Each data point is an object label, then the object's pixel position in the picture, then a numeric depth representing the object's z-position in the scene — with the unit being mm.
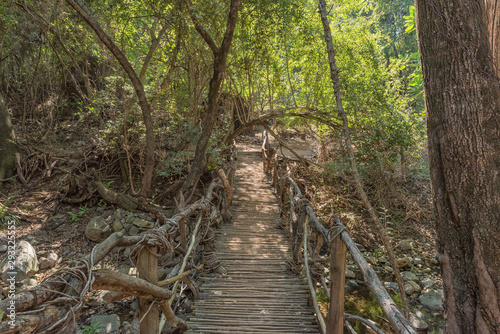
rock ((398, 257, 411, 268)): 7008
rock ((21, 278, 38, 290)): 4963
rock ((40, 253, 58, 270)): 5855
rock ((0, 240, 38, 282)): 5086
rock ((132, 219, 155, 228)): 7258
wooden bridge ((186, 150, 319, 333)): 2926
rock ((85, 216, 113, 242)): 7035
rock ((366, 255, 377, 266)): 7136
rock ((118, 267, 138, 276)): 5824
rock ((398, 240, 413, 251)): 7711
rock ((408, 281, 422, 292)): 6141
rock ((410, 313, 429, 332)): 5031
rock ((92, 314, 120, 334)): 4129
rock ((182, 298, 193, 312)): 3725
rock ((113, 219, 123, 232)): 7131
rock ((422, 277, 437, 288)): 6234
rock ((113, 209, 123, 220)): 7371
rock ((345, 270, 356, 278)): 6491
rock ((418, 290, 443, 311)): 5623
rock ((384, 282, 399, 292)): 6137
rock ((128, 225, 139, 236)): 7152
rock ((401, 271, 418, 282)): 6525
